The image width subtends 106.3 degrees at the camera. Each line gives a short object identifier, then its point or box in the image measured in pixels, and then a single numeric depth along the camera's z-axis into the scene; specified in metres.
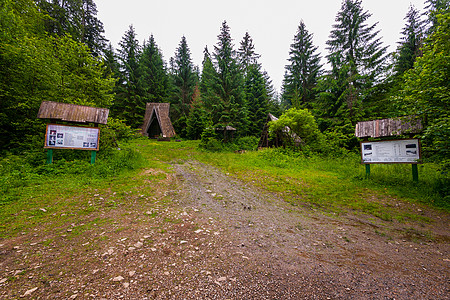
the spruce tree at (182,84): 31.34
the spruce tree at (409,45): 18.05
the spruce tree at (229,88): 19.42
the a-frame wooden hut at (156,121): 26.80
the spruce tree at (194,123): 26.72
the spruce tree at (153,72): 29.97
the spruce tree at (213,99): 19.23
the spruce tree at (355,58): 17.94
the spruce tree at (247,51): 33.91
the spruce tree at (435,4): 14.04
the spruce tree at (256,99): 25.52
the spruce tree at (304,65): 26.50
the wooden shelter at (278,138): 16.27
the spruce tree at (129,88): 26.66
